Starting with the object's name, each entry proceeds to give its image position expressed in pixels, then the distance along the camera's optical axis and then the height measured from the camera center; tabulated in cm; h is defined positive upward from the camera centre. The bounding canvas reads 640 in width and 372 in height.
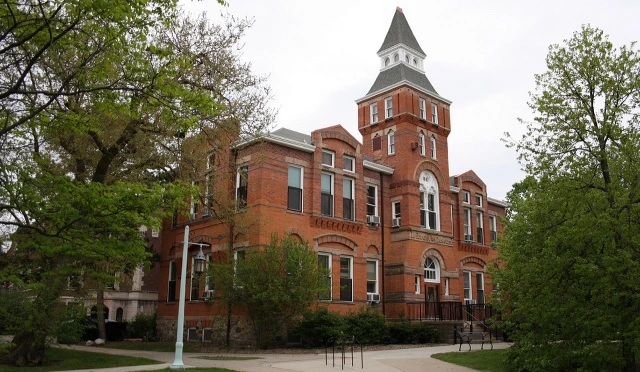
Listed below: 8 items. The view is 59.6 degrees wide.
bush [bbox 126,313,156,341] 3150 -96
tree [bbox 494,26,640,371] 1310 +206
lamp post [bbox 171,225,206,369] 1560 +9
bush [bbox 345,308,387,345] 2406 -58
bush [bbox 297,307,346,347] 2255 -54
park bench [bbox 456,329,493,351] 2176 -103
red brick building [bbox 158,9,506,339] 2591 +544
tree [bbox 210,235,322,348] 2220 +114
